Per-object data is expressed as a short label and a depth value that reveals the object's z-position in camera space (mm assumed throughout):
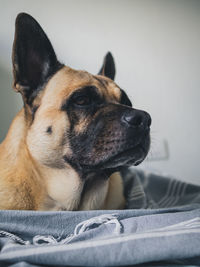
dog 711
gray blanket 404
